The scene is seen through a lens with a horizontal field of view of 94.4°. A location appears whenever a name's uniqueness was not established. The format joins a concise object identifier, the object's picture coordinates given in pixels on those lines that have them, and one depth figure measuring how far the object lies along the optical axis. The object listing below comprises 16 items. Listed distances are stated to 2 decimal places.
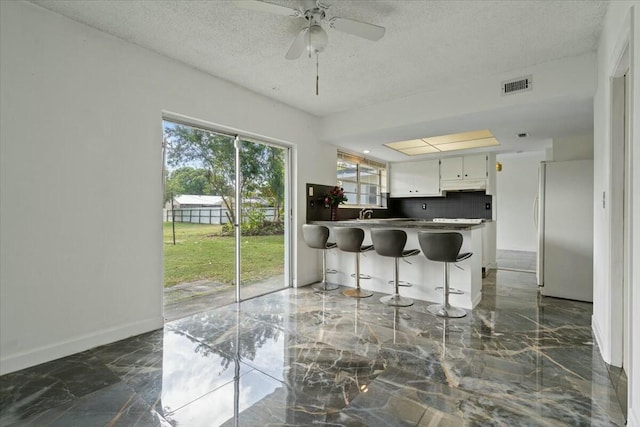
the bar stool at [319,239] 4.07
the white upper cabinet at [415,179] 6.15
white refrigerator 3.55
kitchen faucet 5.87
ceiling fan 1.89
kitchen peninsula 3.44
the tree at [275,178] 4.16
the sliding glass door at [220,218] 3.19
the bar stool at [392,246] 3.43
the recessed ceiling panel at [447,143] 4.66
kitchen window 5.68
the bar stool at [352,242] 3.80
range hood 5.65
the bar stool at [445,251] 3.04
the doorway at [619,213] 2.07
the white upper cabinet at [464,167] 5.64
